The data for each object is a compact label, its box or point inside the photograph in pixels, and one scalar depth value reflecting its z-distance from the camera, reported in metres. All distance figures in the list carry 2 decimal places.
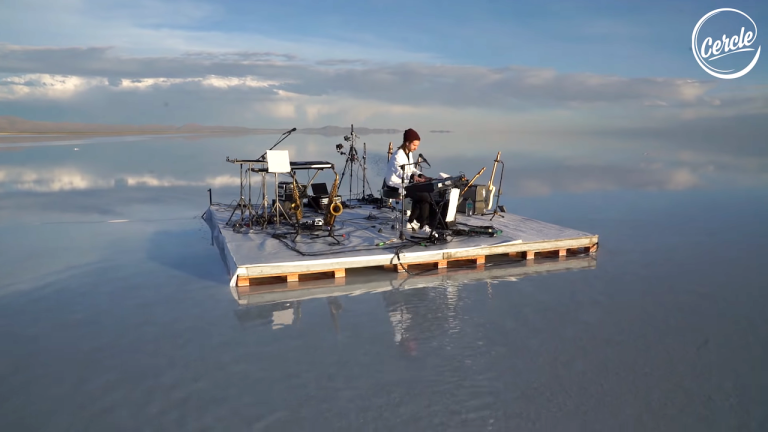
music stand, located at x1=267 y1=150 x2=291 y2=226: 6.68
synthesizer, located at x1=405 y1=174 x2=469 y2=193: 6.37
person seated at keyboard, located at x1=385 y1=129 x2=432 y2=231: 6.73
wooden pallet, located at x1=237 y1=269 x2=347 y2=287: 5.61
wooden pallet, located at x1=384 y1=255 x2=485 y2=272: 6.18
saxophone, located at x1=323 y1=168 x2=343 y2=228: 6.56
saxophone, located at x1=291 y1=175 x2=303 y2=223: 6.75
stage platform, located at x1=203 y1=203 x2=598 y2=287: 5.71
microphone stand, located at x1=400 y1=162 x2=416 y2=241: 6.50
